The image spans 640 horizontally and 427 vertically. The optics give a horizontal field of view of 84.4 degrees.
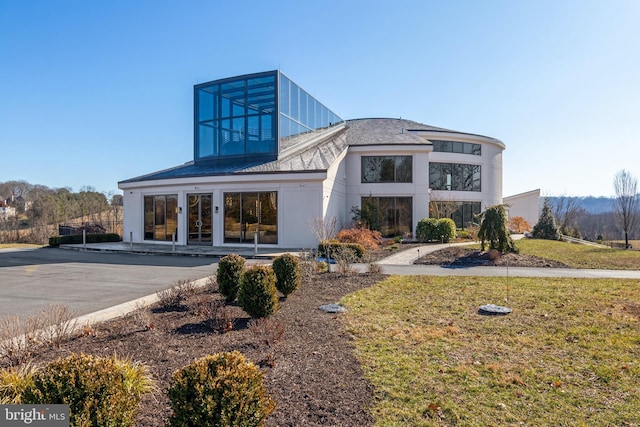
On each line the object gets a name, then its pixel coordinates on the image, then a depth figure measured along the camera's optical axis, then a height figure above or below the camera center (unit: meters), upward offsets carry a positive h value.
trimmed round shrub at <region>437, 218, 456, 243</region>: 20.09 -0.66
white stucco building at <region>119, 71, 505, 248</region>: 17.70 +2.22
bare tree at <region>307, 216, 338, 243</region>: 14.25 -0.26
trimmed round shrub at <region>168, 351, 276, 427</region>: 2.30 -1.19
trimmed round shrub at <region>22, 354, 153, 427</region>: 2.21 -1.11
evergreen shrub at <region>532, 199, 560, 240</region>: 22.88 -0.57
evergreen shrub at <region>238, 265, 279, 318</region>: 5.84 -1.28
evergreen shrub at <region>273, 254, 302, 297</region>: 7.54 -1.18
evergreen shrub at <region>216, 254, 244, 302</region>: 7.06 -1.17
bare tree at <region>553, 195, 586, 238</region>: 37.88 +1.15
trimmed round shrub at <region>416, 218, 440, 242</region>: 20.12 -0.66
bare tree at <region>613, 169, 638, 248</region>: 24.39 +1.23
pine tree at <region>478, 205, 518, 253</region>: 13.75 -0.46
